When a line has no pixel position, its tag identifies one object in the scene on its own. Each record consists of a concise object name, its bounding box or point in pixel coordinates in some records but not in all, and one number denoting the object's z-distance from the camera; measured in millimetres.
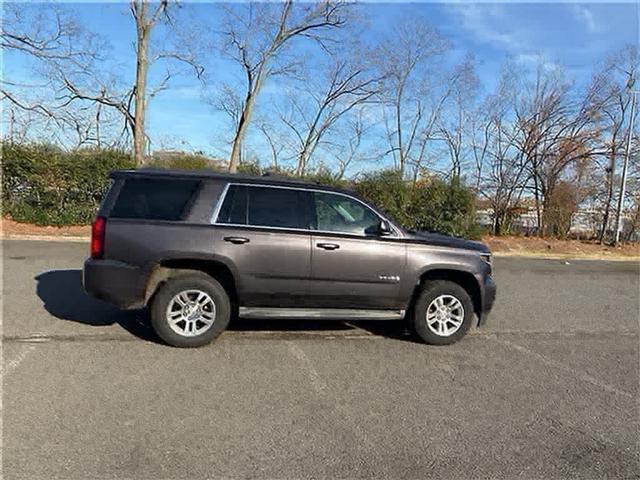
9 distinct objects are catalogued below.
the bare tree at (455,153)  23262
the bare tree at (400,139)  24875
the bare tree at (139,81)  17953
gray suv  4711
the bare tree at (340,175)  18202
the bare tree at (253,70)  20906
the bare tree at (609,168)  18969
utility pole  17719
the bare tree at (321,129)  24672
